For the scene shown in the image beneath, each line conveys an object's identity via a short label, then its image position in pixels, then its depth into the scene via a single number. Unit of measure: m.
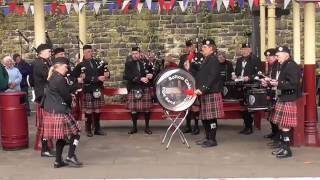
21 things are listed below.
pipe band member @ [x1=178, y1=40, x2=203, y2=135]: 12.04
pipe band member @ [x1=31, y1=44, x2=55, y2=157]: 10.08
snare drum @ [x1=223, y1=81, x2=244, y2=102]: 12.22
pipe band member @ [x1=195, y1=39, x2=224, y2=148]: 10.50
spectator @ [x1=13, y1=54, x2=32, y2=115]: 16.16
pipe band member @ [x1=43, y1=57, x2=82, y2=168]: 8.95
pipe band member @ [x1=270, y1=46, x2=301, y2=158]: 9.68
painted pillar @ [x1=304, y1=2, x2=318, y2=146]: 10.46
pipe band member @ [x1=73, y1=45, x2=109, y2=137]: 11.89
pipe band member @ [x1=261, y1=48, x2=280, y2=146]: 10.30
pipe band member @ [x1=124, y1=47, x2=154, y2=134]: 12.09
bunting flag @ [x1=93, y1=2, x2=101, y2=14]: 12.99
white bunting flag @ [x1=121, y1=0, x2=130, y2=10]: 12.30
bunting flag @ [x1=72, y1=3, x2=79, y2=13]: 13.83
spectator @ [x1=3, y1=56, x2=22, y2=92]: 14.73
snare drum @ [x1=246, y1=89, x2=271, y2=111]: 11.03
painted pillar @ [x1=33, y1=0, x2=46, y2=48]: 10.80
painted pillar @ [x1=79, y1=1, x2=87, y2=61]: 13.64
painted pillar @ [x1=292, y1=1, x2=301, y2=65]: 10.84
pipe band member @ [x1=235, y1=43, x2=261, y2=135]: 12.17
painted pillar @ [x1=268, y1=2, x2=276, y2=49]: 13.09
